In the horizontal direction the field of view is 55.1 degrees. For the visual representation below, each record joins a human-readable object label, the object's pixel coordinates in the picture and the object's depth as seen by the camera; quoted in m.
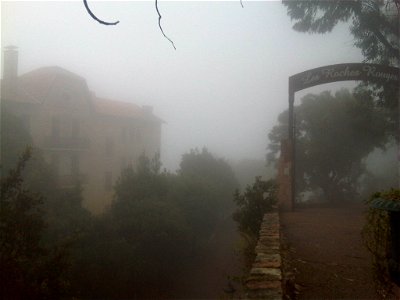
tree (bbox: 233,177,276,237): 10.40
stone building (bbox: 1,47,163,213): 27.39
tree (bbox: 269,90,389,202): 20.17
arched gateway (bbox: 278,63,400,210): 13.28
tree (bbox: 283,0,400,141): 13.10
